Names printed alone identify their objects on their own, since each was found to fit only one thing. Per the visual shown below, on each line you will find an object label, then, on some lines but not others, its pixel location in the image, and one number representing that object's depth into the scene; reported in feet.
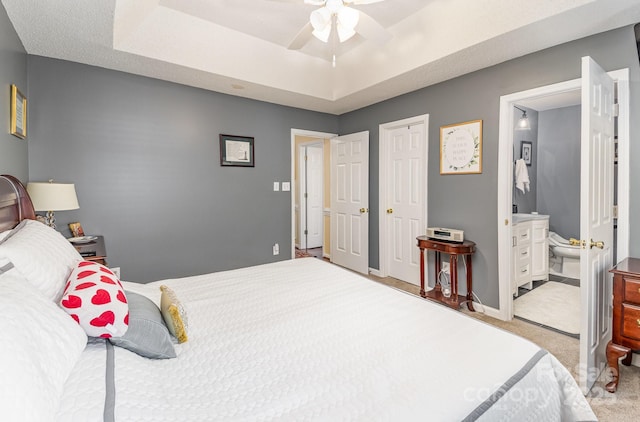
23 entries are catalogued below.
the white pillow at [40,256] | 3.22
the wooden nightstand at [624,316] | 5.95
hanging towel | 14.10
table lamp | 7.24
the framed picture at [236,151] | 12.22
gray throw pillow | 3.32
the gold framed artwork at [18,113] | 6.89
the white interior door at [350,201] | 14.24
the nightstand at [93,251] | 7.52
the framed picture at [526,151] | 15.05
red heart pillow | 3.07
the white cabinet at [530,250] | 11.69
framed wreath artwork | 9.95
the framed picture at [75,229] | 9.06
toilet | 13.24
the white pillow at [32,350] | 1.82
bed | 2.35
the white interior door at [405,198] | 12.09
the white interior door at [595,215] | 5.80
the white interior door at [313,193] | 20.02
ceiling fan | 6.48
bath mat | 9.09
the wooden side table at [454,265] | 9.86
